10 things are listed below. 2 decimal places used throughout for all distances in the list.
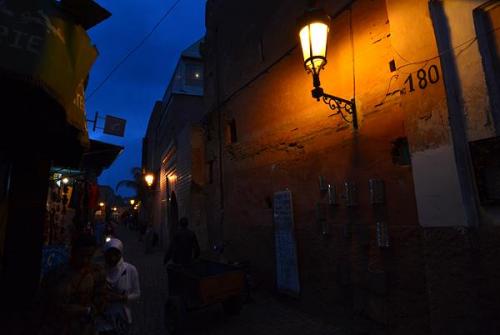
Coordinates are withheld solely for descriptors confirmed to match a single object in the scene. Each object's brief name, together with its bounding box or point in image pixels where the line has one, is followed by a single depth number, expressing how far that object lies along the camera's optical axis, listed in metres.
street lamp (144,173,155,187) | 17.64
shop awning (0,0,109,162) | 2.32
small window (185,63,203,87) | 19.46
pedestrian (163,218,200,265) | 6.23
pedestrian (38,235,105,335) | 2.53
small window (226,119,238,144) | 8.65
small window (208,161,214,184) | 9.74
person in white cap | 2.98
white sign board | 5.94
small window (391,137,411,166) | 4.14
